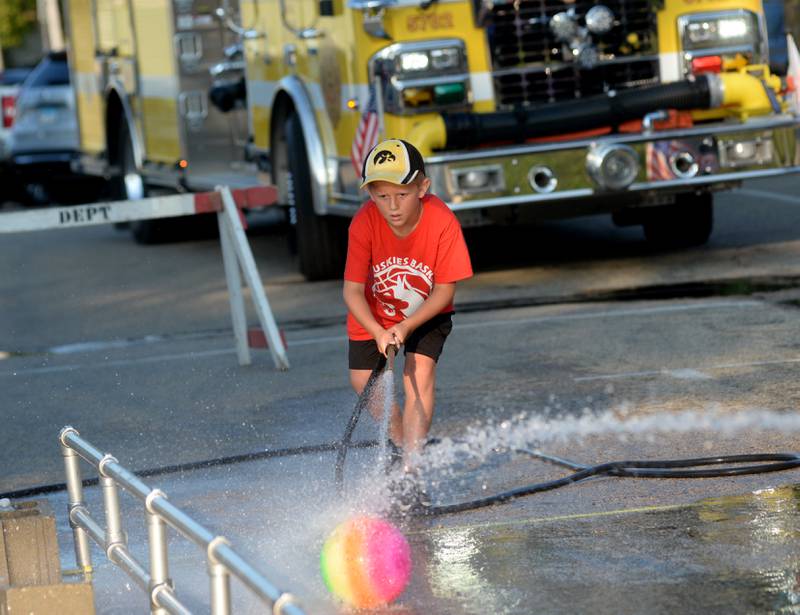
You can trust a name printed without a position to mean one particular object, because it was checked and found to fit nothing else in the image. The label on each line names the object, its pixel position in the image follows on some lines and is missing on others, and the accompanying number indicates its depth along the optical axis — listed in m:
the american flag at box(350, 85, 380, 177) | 20.97
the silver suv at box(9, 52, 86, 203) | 43.69
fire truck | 20.70
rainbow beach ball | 9.64
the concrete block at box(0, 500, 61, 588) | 9.41
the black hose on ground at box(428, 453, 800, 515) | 11.73
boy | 11.41
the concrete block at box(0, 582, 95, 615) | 9.09
